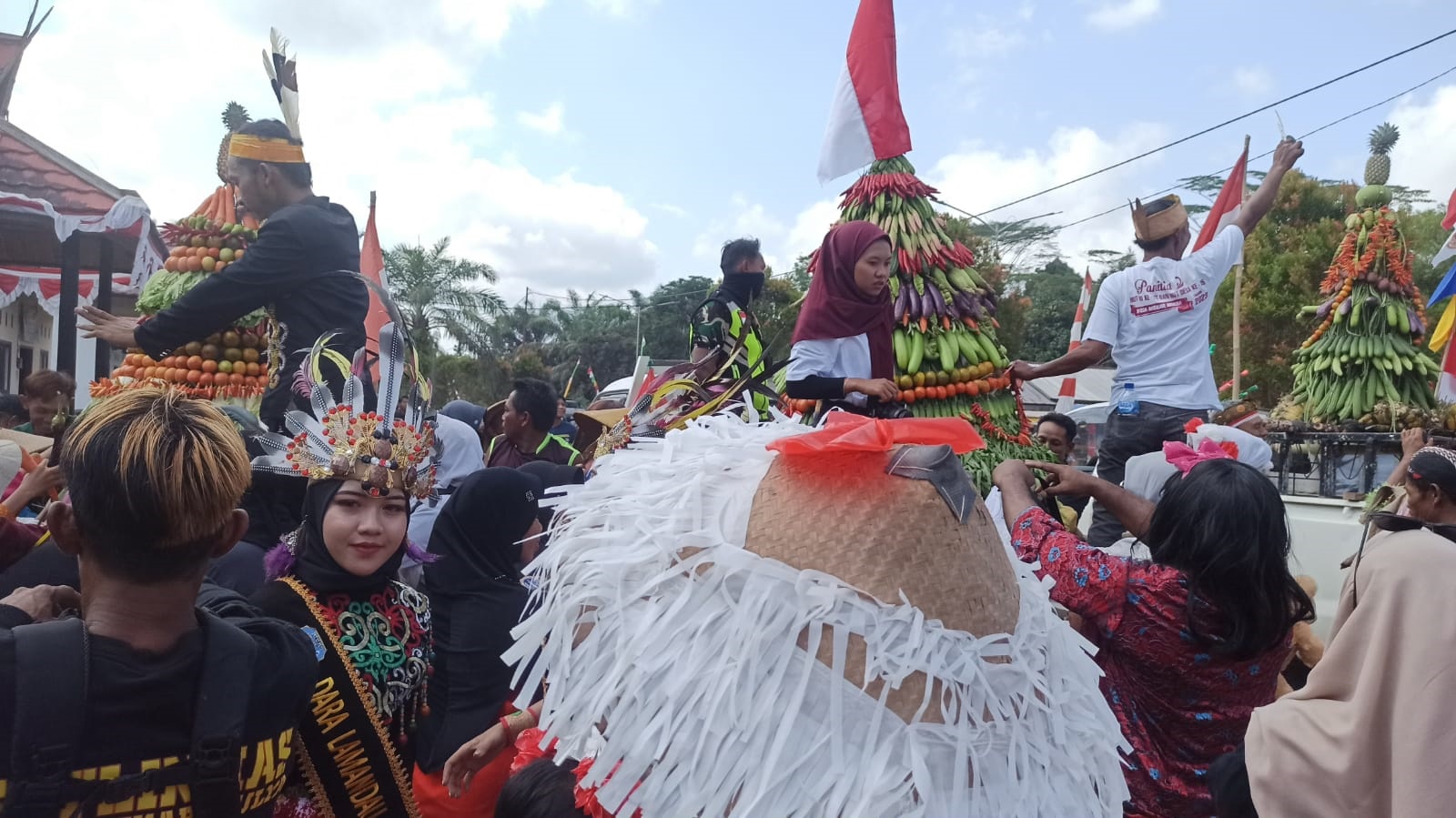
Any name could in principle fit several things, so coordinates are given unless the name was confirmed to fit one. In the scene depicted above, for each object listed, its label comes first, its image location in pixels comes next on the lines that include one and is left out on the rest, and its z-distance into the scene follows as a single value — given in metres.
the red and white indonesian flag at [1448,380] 7.05
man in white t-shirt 4.23
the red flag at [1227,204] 5.66
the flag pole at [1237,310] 8.25
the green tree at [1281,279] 17.50
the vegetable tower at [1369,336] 7.79
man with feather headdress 2.93
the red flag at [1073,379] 9.94
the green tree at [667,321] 39.28
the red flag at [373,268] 5.54
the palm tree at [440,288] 32.09
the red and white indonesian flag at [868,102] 3.87
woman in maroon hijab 3.15
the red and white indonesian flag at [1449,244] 7.34
